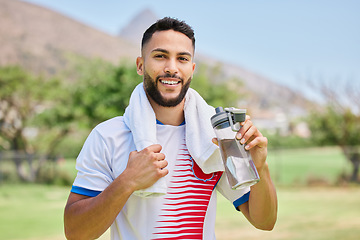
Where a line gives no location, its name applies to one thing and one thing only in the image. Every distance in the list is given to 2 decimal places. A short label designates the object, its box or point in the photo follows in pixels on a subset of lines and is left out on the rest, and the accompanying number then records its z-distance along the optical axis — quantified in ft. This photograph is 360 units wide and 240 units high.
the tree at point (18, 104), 71.41
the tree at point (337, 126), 65.10
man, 5.76
